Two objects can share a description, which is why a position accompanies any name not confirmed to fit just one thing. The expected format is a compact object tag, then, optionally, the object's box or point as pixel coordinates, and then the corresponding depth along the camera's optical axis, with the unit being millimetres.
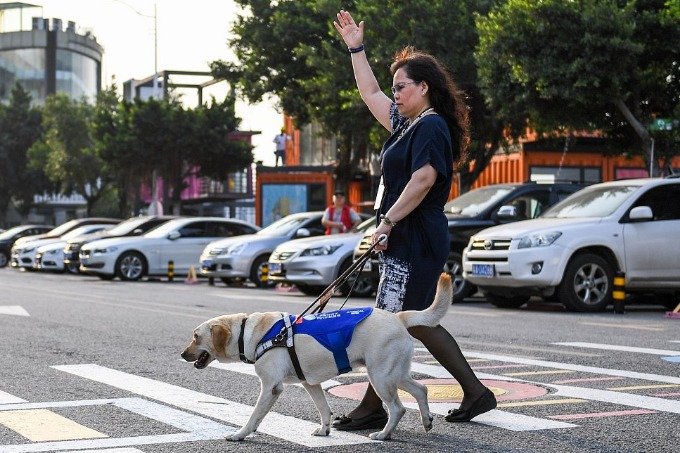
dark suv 17922
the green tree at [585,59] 23875
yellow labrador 5699
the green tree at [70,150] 59469
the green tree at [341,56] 29734
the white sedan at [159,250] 28031
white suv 15422
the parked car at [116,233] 30312
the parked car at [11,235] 43438
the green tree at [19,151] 71375
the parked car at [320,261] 19578
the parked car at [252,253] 23797
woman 6180
